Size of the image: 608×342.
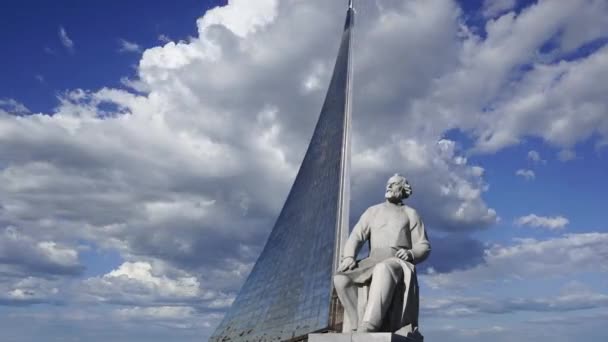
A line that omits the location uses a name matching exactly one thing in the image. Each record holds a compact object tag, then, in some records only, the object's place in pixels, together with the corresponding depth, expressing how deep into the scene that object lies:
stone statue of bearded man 5.64
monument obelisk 19.44
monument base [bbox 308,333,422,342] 5.29
